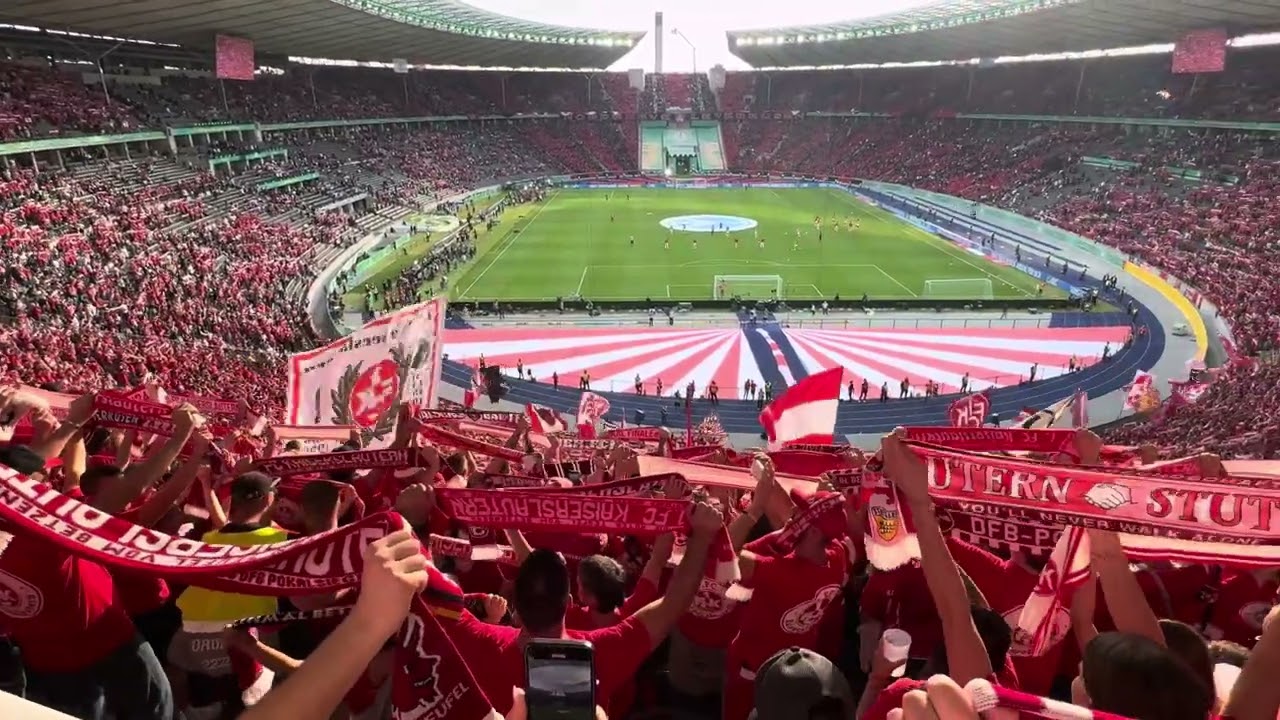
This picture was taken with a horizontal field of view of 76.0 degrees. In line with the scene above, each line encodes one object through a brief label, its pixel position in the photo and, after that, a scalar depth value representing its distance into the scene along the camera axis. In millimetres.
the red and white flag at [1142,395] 22078
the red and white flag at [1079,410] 16469
